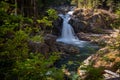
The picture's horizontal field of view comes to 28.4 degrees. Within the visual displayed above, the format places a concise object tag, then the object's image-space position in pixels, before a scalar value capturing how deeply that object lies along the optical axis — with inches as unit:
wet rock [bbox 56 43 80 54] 1116.5
